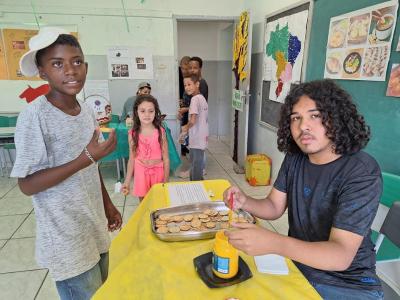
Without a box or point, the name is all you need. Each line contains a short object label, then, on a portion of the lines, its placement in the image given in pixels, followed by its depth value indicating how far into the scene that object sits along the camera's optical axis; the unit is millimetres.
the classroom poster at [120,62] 4066
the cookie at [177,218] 1075
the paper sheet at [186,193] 1255
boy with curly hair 753
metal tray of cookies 966
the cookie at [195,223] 1025
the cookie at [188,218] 1078
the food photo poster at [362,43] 1641
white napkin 815
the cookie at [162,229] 989
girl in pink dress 2051
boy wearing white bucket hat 876
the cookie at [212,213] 1114
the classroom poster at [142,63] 4117
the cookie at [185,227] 1002
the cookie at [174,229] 990
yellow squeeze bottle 750
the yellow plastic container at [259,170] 3344
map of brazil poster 2615
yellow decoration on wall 3529
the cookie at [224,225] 1026
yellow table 735
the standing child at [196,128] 3061
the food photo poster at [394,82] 1574
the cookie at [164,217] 1077
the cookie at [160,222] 1049
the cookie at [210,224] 1028
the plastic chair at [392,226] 1231
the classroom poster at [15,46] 3791
